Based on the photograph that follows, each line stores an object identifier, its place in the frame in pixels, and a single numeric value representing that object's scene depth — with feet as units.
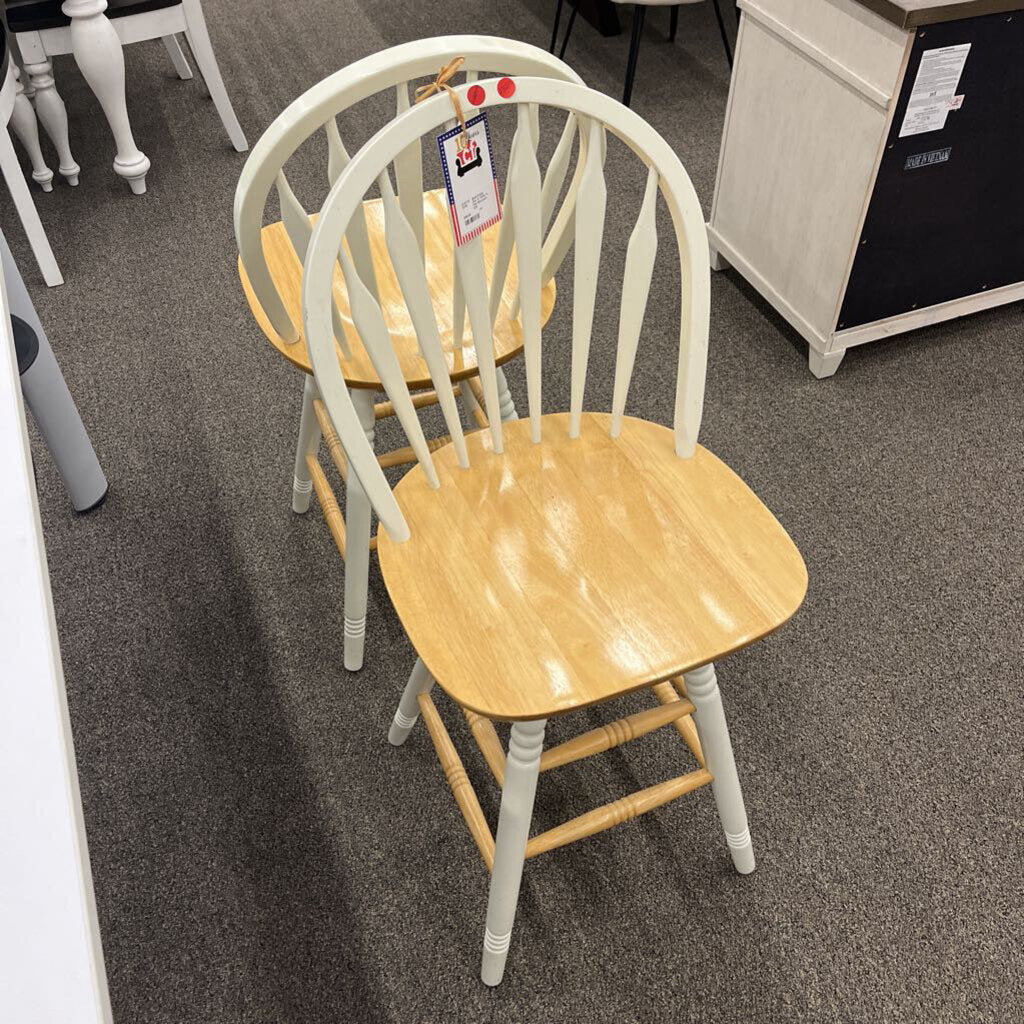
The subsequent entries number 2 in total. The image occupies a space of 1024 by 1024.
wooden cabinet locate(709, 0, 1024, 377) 5.51
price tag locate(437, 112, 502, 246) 3.13
